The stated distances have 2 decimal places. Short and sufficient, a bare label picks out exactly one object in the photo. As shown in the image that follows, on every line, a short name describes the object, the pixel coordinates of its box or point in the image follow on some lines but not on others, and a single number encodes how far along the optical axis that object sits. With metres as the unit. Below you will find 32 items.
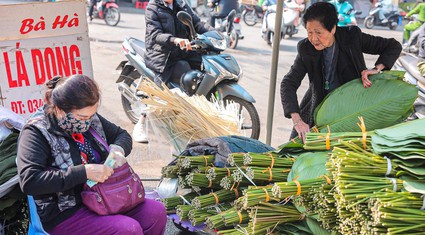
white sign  3.35
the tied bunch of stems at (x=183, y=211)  2.89
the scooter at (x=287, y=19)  12.26
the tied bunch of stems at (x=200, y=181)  2.89
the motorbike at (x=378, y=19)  16.94
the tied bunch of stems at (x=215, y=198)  2.83
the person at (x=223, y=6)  11.11
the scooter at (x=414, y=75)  5.12
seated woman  2.23
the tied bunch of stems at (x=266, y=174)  2.64
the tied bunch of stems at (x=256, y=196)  2.41
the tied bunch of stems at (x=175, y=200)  3.03
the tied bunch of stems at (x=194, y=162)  2.97
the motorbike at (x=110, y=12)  13.77
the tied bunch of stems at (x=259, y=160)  2.70
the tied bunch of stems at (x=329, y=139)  2.36
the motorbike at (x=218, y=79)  4.83
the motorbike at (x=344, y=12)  11.59
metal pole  3.78
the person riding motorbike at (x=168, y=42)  4.74
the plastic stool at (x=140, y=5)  18.65
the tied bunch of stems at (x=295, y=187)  2.30
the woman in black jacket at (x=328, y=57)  3.06
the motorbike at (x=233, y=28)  11.24
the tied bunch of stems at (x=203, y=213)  2.80
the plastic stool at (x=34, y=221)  2.29
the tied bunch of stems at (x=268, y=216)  2.44
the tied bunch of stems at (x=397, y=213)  1.89
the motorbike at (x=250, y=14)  15.78
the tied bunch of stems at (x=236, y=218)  2.60
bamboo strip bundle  3.94
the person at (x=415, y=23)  8.50
